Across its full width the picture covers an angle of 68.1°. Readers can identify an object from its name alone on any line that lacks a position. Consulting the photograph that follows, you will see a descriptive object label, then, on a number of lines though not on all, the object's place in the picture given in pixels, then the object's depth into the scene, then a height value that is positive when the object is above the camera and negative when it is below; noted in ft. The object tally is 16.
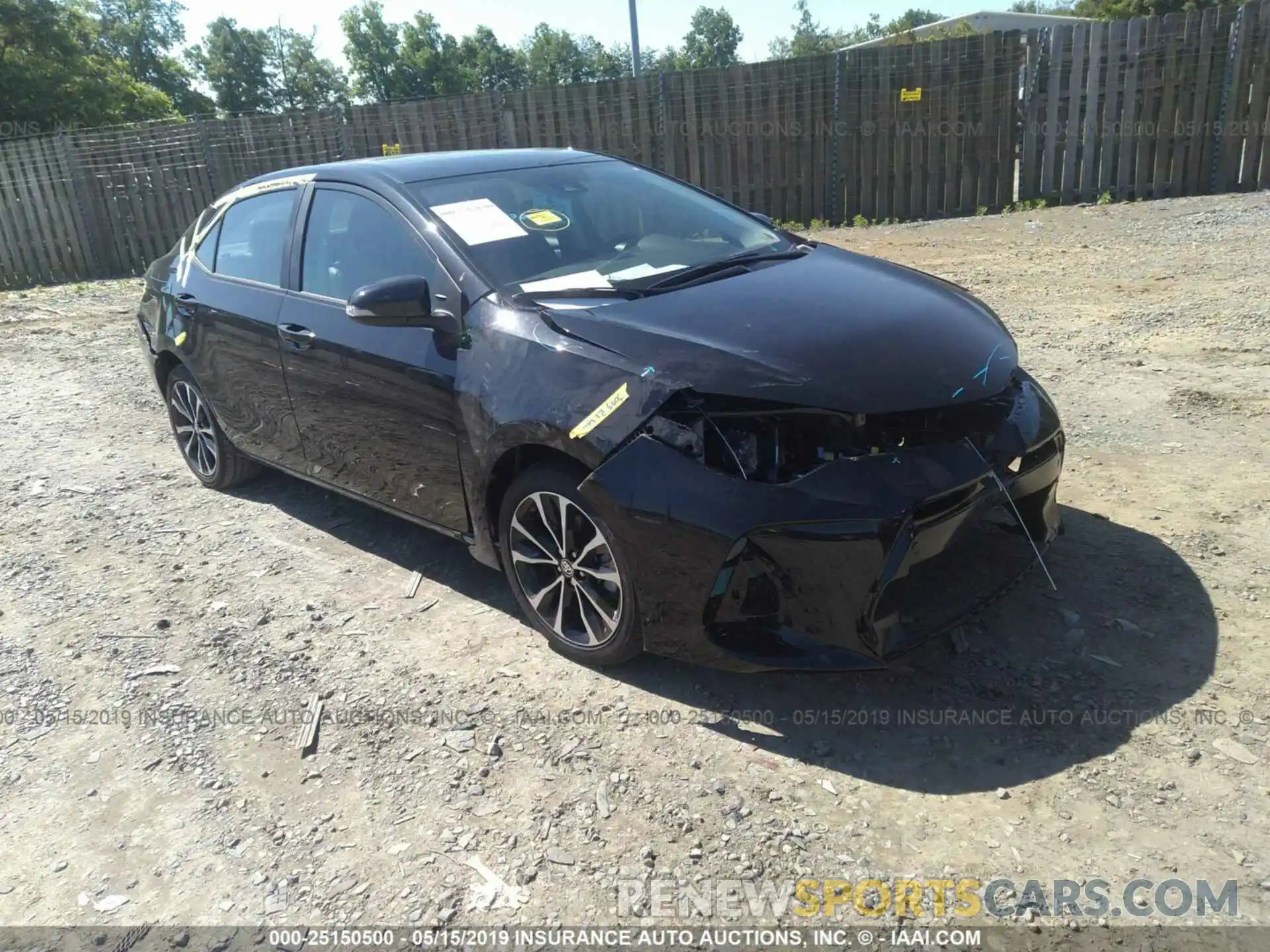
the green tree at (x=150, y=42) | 167.32 +22.89
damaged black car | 9.48 -3.04
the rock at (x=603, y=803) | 9.27 -6.34
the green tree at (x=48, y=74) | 66.13 +6.70
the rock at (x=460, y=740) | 10.44 -6.32
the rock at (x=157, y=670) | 12.46 -6.30
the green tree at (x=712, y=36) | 319.88 +25.72
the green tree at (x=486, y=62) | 252.62 +18.75
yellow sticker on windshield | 13.00 -1.18
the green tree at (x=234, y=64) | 235.81 +22.12
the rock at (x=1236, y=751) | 9.11 -6.24
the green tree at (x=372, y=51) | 247.09 +23.35
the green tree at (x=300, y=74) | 246.68 +19.14
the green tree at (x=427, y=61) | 243.40 +19.06
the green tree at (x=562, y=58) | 288.10 +20.71
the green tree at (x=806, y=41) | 286.25 +19.44
